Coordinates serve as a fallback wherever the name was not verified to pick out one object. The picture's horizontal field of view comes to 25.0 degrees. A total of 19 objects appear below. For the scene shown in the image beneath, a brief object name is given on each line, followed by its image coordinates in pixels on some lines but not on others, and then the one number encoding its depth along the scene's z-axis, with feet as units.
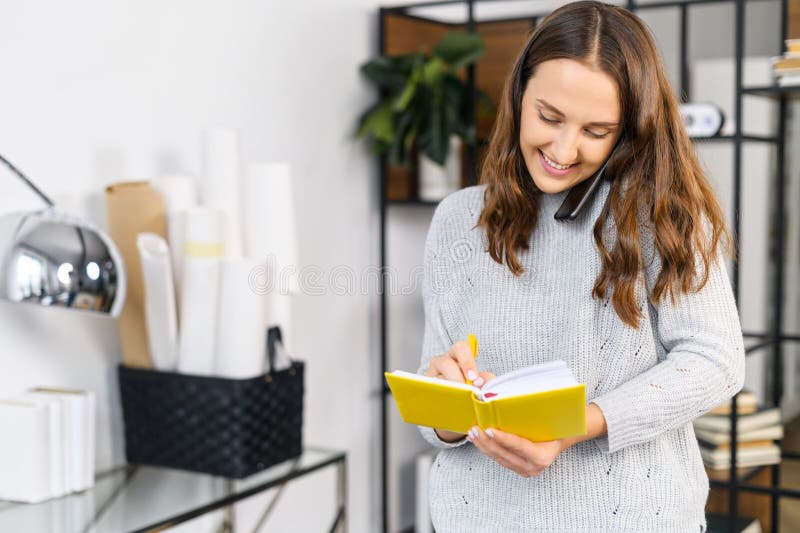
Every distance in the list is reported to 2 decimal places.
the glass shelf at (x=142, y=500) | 9.92
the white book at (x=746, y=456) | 13.51
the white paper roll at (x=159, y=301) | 10.65
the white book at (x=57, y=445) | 10.22
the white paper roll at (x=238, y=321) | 10.68
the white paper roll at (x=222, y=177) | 11.30
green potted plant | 13.55
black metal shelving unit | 12.68
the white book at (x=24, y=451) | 10.10
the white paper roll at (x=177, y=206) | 10.94
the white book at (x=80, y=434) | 10.35
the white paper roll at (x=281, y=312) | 11.29
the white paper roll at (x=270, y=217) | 11.37
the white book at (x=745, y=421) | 13.53
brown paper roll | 10.84
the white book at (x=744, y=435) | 13.48
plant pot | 14.21
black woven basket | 10.71
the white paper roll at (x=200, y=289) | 10.72
